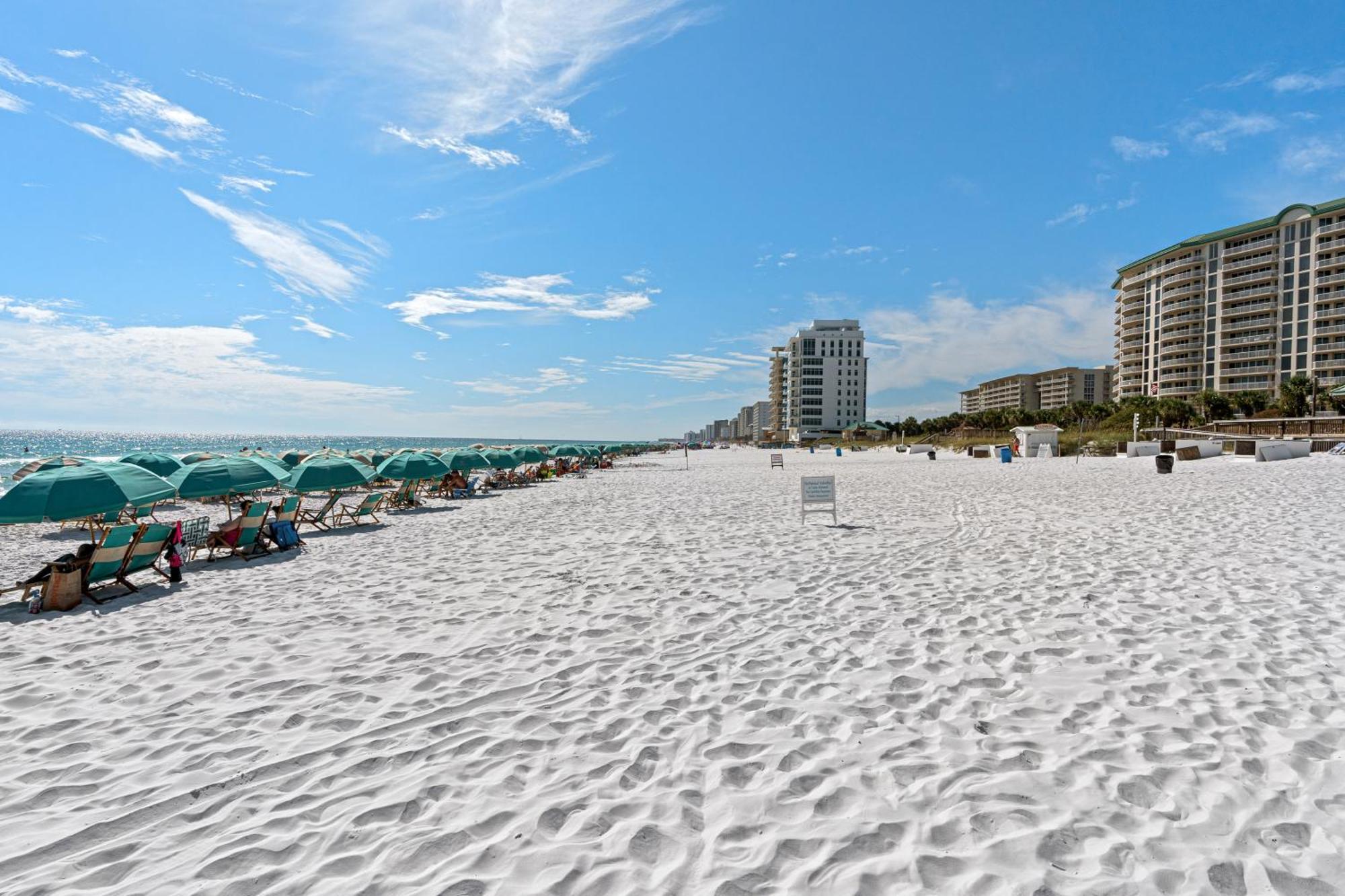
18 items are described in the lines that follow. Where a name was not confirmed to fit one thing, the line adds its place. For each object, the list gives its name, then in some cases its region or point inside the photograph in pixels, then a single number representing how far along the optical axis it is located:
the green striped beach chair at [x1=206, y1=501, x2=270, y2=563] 9.98
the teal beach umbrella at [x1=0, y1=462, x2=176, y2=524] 8.42
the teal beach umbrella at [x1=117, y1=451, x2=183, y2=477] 20.41
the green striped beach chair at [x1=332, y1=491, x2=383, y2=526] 14.00
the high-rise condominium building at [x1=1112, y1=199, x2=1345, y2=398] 68.44
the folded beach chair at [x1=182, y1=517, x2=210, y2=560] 9.82
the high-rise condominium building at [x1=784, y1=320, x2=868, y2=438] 119.38
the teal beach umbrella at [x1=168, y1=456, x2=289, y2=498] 11.05
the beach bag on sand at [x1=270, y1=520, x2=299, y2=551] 10.52
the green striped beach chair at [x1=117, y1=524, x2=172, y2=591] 7.86
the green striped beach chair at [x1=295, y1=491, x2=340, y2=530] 12.95
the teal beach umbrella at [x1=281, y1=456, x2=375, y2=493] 12.97
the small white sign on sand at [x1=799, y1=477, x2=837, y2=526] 11.95
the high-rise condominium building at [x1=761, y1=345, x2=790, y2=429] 133.50
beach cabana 38.84
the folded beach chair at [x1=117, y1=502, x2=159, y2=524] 15.73
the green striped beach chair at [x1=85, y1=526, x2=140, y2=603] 7.58
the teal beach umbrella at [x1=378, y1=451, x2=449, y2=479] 16.61
